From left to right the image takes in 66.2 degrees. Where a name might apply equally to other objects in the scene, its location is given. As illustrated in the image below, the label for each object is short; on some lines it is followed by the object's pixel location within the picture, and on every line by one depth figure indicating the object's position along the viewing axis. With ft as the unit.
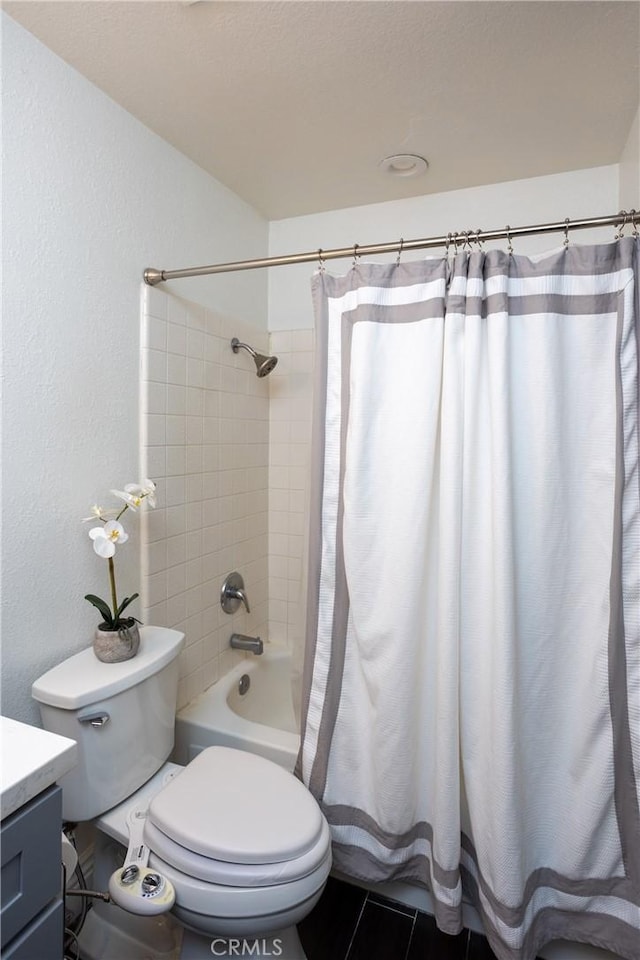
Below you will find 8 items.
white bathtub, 5.14
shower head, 6.42
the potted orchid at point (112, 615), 4.09
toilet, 3.37
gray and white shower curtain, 3.79
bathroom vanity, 2.29
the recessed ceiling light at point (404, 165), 5.55
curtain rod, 3.52
